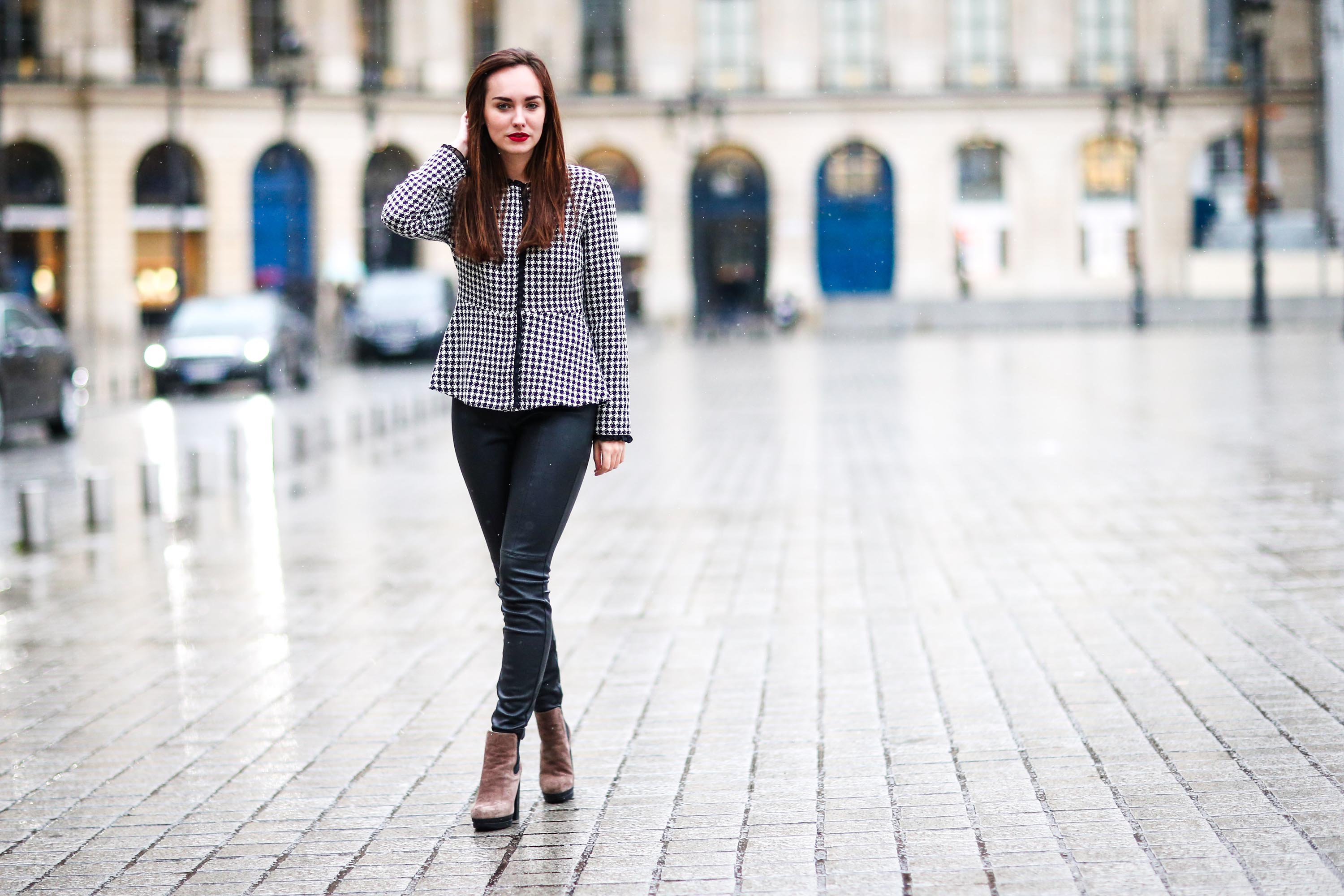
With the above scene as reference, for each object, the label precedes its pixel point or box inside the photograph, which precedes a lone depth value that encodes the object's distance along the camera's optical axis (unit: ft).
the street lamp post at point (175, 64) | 92.84
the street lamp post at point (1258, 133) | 116.98
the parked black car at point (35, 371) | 61.52
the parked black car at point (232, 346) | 91.56
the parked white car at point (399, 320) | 116.57
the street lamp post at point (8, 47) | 159.33
